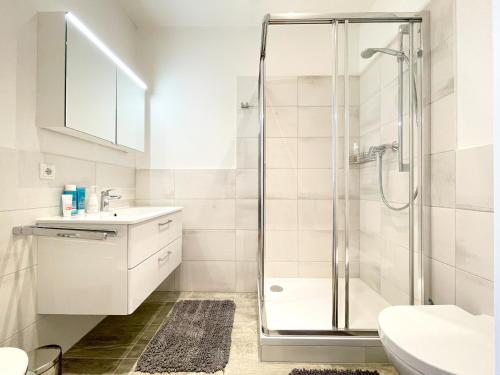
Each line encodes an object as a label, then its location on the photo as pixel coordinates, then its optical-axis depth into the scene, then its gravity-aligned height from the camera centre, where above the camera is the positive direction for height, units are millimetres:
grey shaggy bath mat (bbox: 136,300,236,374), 1363 -905
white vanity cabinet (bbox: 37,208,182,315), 1274 -389
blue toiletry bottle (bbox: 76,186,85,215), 1544 -56
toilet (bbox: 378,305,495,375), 747 -489
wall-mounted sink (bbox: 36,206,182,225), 1273 -147
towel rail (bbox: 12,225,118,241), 1198 -196
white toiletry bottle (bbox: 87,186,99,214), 1620 -87
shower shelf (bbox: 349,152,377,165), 1536 +193
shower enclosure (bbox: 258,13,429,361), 1470 +62
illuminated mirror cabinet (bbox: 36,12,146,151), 1334 +622
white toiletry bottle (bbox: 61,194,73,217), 1433 -78
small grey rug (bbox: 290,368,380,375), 1306 -907
